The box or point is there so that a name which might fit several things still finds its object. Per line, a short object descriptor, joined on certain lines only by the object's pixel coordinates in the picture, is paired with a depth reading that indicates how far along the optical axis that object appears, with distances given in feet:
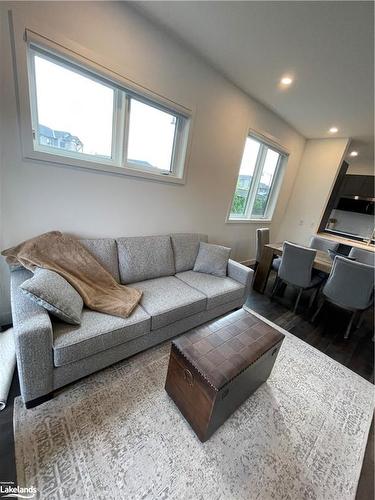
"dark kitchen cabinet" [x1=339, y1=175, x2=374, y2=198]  15.15
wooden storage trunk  3.67
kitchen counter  13.58
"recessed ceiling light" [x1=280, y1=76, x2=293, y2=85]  7.68
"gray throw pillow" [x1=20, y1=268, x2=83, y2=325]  4.03
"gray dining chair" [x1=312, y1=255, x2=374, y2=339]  7.06
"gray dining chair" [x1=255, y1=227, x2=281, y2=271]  10.30
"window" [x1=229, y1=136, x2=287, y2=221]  11.57
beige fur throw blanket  5.02
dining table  9.84
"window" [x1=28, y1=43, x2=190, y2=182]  5.23
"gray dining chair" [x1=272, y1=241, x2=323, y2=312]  8.35
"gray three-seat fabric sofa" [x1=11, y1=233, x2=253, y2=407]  3.77
